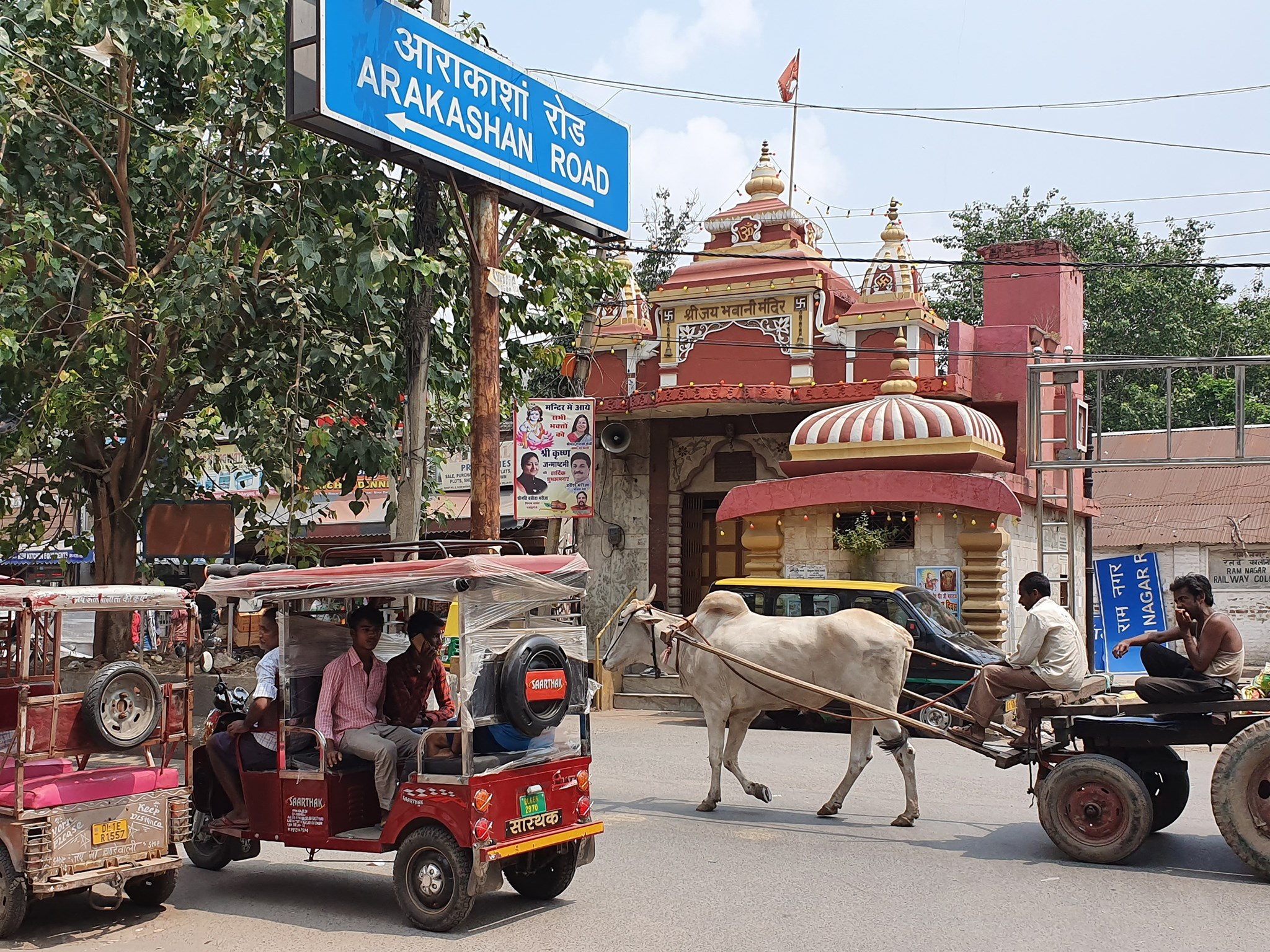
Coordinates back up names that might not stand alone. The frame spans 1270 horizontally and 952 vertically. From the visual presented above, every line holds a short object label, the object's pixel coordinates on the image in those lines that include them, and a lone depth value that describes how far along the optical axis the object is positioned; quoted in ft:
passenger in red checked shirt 27.04
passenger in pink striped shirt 24.95
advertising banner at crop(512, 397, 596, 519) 67.15
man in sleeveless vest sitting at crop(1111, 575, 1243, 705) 27.96
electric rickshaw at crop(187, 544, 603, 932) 23.29
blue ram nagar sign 62.18
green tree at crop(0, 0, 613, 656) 40.91
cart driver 30.09
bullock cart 26.22
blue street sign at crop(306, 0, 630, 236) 33.42
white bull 35.47
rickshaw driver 26.63
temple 63.57
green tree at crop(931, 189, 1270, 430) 117.19
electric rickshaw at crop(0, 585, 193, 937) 22.62
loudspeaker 80.23
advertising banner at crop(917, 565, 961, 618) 62.44
